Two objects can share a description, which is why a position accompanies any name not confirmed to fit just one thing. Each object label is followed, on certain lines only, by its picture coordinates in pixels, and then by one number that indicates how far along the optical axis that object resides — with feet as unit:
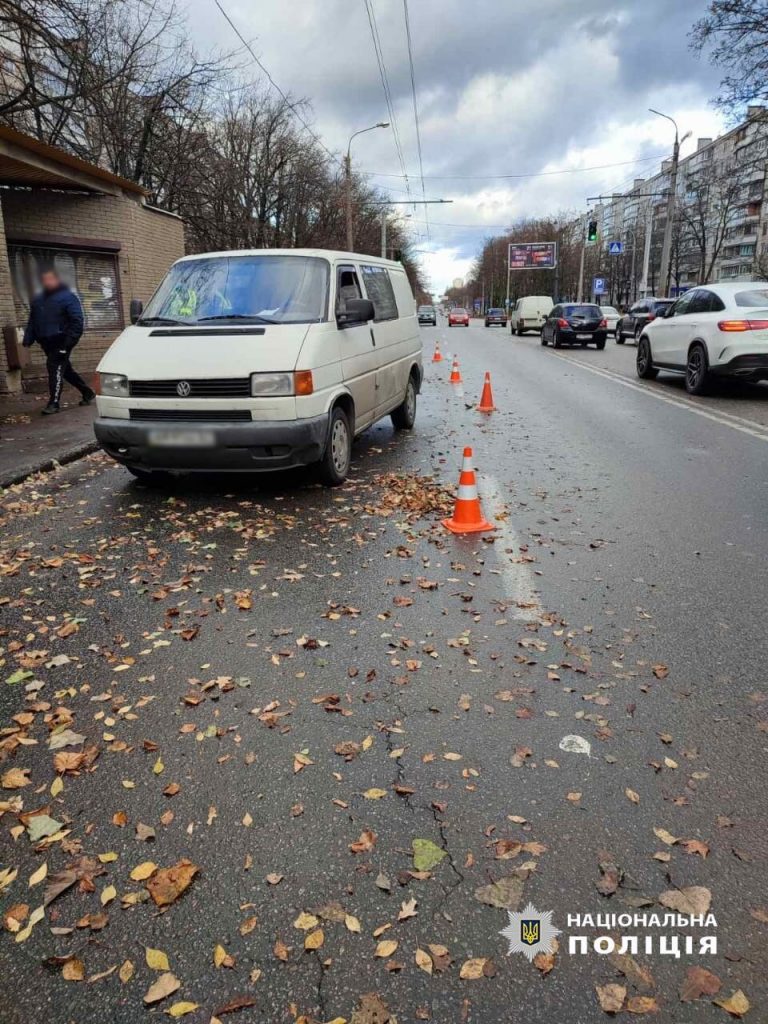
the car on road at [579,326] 84.02
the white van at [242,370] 19.06
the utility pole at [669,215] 110.38
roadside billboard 239.91
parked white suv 38.81
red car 195.52
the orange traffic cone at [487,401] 38.04
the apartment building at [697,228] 201.05
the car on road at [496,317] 197.47
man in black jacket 32.19
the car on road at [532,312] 119.24
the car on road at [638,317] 94.12
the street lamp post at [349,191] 115.14
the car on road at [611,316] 129.72
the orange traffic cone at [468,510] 18.30
